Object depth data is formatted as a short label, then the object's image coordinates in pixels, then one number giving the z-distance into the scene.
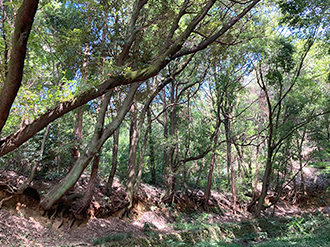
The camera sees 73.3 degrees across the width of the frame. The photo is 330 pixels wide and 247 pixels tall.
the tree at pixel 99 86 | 4.08
